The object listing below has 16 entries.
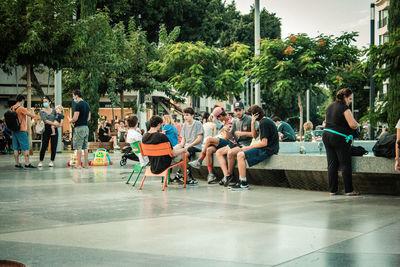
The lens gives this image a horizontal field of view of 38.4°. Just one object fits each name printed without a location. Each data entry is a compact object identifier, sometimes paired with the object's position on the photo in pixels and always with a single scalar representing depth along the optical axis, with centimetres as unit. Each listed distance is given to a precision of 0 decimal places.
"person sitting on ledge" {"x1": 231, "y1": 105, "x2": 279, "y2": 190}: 1134
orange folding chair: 1130
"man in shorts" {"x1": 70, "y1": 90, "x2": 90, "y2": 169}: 1598
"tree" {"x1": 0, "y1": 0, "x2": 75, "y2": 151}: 1917
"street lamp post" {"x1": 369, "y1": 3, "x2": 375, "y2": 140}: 2925
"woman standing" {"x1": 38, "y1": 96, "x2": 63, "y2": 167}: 1670
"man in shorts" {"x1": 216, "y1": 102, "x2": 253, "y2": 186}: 1188
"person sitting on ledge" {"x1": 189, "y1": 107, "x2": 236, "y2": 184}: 1259
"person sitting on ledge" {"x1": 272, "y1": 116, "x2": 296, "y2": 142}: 1628
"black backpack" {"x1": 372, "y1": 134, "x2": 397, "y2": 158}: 980
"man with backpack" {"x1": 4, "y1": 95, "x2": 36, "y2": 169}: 1577
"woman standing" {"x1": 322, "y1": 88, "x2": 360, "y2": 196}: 999
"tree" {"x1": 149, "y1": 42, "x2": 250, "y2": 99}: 2541
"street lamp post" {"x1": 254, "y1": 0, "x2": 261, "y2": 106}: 2108
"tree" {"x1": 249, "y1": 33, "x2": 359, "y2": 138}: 1906
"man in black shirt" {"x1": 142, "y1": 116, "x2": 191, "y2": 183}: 1130
